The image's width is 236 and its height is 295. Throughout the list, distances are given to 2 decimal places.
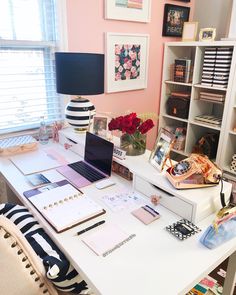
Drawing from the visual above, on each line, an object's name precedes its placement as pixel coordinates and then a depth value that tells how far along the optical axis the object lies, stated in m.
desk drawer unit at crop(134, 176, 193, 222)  1.22
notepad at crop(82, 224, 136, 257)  1.04
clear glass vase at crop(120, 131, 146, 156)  1.61
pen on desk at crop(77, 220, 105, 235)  1.13
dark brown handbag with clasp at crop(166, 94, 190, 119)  2.71
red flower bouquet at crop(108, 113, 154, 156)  1.56
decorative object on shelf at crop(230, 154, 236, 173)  2.48
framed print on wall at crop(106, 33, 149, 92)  2.34
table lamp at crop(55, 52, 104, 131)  1.75
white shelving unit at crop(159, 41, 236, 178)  2.35
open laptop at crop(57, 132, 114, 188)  1.58
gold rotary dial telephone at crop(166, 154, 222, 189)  1.28
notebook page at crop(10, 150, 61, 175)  1.67
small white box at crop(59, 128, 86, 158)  1.88
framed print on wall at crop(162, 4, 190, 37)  2.61
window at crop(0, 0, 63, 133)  1.87
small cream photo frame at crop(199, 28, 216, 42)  2.40
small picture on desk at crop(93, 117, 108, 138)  1.87
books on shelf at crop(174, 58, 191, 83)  2.62
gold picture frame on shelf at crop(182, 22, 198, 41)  2.60
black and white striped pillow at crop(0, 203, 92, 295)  0.98
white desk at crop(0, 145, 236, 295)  0.89
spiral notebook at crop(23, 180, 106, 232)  1.19
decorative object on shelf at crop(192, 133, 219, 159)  2.62
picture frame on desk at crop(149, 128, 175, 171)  1.42
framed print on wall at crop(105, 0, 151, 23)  2.19
